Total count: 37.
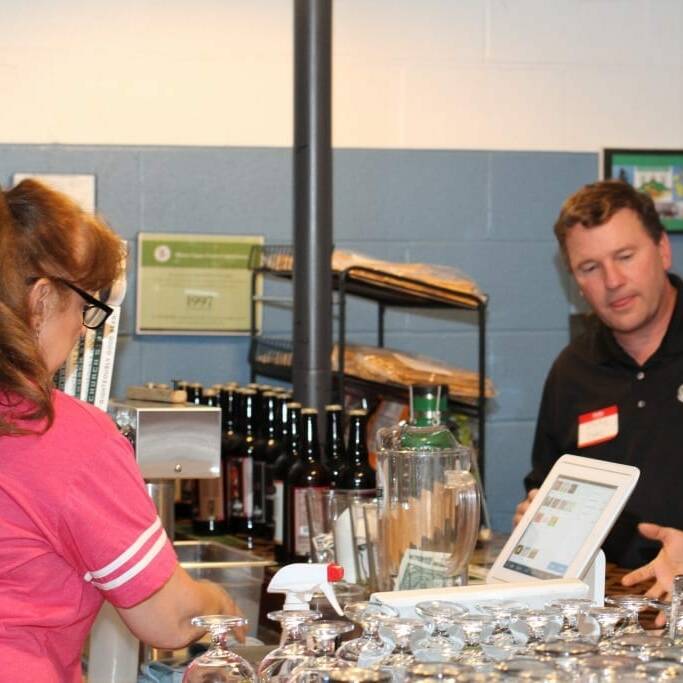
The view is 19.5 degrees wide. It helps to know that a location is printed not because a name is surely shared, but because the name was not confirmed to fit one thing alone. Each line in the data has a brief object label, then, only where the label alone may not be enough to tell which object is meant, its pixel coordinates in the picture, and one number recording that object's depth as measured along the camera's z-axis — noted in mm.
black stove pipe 3389
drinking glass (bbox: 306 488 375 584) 2766
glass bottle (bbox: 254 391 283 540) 3401
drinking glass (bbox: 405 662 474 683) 1460
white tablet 2513
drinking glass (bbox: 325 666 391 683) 1465
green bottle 2687
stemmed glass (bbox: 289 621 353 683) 1616
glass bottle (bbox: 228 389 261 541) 3445
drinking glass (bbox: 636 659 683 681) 1487
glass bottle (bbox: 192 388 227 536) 3486
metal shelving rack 3600
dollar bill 2597
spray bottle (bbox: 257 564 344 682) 1819
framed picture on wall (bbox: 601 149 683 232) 4280
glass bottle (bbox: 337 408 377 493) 3149
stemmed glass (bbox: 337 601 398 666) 1691
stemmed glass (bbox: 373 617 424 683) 1658
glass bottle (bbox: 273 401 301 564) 3156
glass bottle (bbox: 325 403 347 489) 3175
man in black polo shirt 3266
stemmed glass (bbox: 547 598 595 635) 1849
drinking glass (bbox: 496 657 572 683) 1454
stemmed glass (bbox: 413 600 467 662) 1648
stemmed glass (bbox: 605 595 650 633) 1906
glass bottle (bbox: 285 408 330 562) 3138
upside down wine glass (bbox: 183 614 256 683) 1776
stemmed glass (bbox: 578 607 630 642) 1807
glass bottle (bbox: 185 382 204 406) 3611
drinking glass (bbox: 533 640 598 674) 1537
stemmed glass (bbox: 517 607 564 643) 1777
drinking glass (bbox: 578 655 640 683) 1497
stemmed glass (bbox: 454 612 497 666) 1689
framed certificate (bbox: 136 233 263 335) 4065
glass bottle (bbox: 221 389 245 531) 3471
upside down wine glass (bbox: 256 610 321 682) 1769
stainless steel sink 3043
